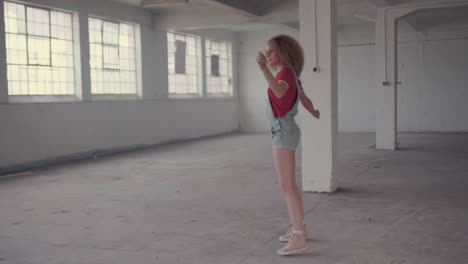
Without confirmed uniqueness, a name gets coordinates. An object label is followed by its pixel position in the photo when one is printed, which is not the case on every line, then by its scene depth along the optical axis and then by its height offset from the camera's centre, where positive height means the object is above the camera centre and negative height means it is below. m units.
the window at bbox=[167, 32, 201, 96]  13.87 +1.07
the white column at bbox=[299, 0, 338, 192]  6.33 +0.17
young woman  3.85 -0.07
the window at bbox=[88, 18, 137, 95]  11.07 +1.05
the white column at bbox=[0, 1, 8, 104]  8.64 +0.69
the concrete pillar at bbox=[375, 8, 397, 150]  10.95 +0.40
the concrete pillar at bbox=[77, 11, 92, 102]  10.46 +0.97
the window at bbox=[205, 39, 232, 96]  15.82 +1.10
